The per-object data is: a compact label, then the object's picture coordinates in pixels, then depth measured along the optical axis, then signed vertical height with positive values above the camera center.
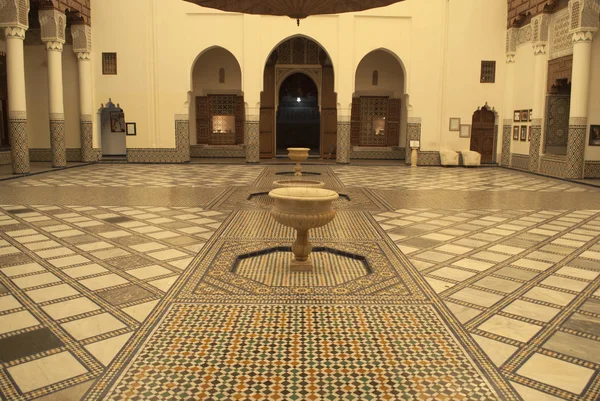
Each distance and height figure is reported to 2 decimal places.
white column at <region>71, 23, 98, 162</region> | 11.27 +1.15
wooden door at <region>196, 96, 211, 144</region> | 13.48 +0.46
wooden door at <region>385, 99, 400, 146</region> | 13.62 +0.43
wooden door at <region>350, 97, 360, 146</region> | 13.65 +0.45
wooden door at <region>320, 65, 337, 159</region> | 13.47 +0.60
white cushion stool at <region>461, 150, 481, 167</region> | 11.53 -0.41
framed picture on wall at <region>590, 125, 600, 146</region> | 8.87 +0.10
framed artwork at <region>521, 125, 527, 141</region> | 10.72 +0.17
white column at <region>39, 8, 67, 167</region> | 9.89 +0.96
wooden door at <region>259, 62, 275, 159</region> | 13.28 +0.60
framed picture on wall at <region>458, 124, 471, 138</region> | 11.90 +0.21
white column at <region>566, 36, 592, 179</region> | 8.58 +0.64
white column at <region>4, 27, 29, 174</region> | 8.52 +0.57
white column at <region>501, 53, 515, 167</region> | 11.48 +0.74
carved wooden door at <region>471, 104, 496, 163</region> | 11.96 +0.20
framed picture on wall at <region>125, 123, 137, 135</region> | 11.80 +0.17
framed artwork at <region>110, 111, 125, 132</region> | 13.30 +0.40
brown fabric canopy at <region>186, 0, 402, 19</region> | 4.53 +1.21
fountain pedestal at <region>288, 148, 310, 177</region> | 9.27 -0.29
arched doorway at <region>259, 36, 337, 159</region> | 13.33 +1.59
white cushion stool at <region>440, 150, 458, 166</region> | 11.66 -0.42
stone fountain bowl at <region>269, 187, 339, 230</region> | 3.25 -0.47
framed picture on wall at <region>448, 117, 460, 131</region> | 11.88 +0.40
